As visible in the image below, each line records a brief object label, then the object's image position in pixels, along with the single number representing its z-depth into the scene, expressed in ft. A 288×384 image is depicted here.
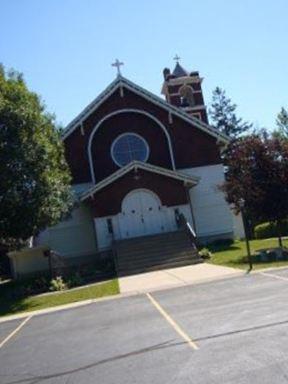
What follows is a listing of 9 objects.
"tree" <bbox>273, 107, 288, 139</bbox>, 211.94
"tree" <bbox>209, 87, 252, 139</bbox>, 256.73
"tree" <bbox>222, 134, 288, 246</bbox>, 85.45
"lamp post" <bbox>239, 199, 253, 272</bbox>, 79.05
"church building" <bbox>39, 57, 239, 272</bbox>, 109.81
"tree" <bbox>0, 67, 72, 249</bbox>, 78.54
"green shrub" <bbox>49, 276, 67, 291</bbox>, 84.02
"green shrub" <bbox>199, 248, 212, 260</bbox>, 92.99
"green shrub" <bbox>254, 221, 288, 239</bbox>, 130.31
